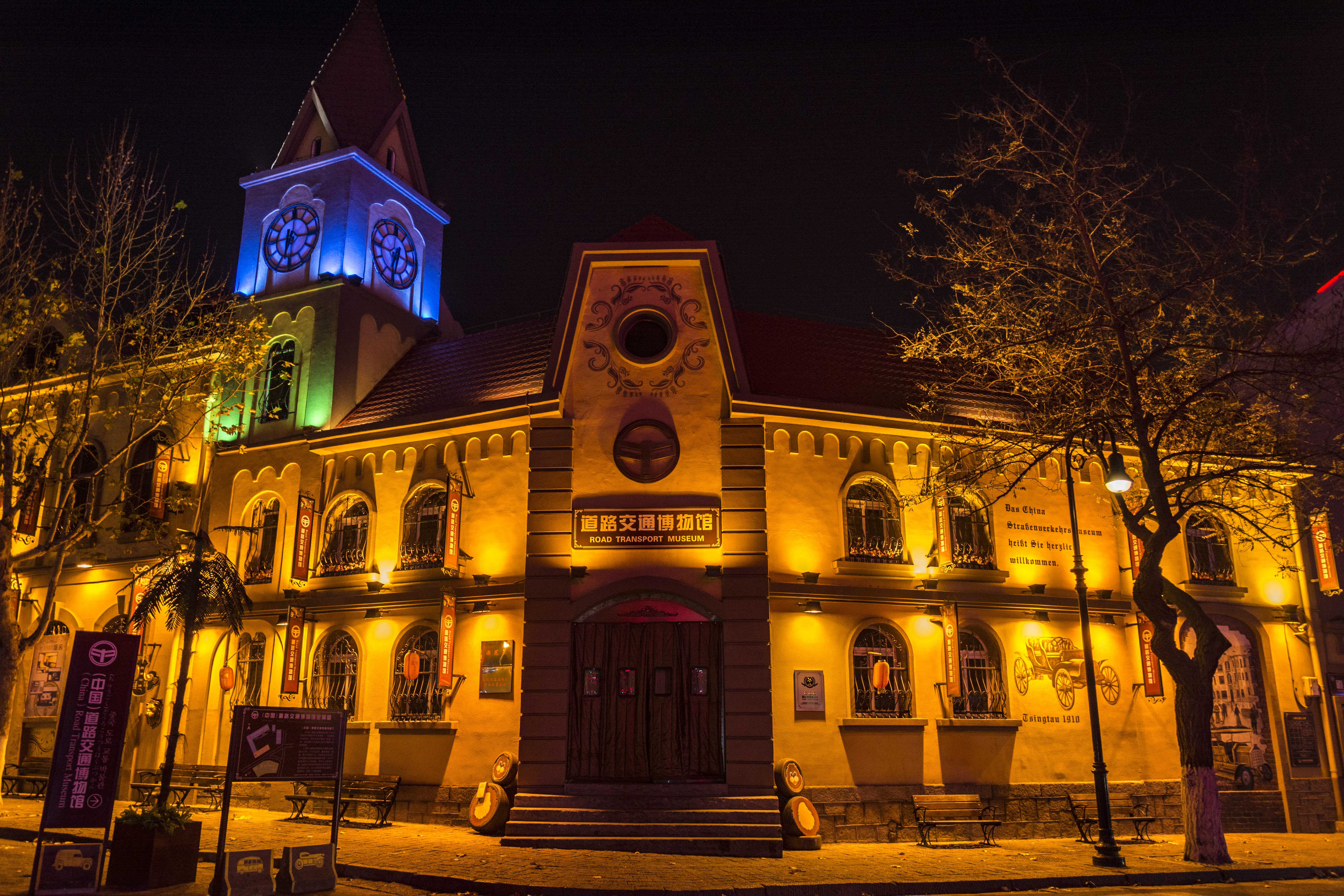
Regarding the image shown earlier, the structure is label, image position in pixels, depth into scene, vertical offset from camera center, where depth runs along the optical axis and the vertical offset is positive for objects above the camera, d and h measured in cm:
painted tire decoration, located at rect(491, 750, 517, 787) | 1705 -88
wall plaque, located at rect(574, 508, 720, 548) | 1805 +343
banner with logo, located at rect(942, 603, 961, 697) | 1842 +136
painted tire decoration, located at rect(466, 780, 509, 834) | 1659 -153
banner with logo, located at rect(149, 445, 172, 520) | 2164 +508
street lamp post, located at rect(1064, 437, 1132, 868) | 1421 +7
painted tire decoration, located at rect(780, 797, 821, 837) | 1622 -161
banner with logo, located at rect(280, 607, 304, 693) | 1969 +134
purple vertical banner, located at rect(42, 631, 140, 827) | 1126 -18
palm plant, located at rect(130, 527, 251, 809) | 1362 +171
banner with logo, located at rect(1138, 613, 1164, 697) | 1934 +114
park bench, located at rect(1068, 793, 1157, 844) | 1739 -166
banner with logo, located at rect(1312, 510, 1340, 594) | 2089 +345
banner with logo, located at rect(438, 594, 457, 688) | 1842 +141
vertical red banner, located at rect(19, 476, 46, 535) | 2209 +463
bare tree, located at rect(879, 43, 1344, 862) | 1494 +555
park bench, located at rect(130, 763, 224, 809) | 1973 -132
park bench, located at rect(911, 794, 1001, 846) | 1719 -154
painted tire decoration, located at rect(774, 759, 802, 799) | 1680 -101
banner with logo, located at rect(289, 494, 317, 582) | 2027 +363
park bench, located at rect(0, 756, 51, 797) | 2150 -131
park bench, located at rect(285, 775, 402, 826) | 1811 -141
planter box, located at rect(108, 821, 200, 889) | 1148 -163
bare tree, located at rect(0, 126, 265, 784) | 1565 +640
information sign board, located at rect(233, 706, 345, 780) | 1114 -29
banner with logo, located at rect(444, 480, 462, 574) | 1880 +359
